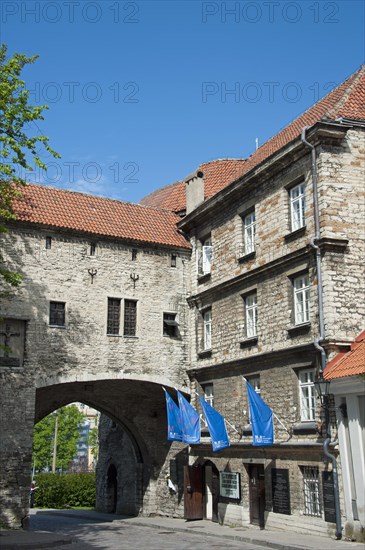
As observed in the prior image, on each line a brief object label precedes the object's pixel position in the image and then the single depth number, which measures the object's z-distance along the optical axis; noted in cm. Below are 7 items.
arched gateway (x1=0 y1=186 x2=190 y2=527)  2102
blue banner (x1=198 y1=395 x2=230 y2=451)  1959
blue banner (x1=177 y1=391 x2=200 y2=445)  2117
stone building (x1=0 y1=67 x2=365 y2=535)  1769
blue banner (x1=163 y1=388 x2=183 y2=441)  2122
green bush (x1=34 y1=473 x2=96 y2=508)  3494
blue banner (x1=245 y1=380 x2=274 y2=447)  1798
